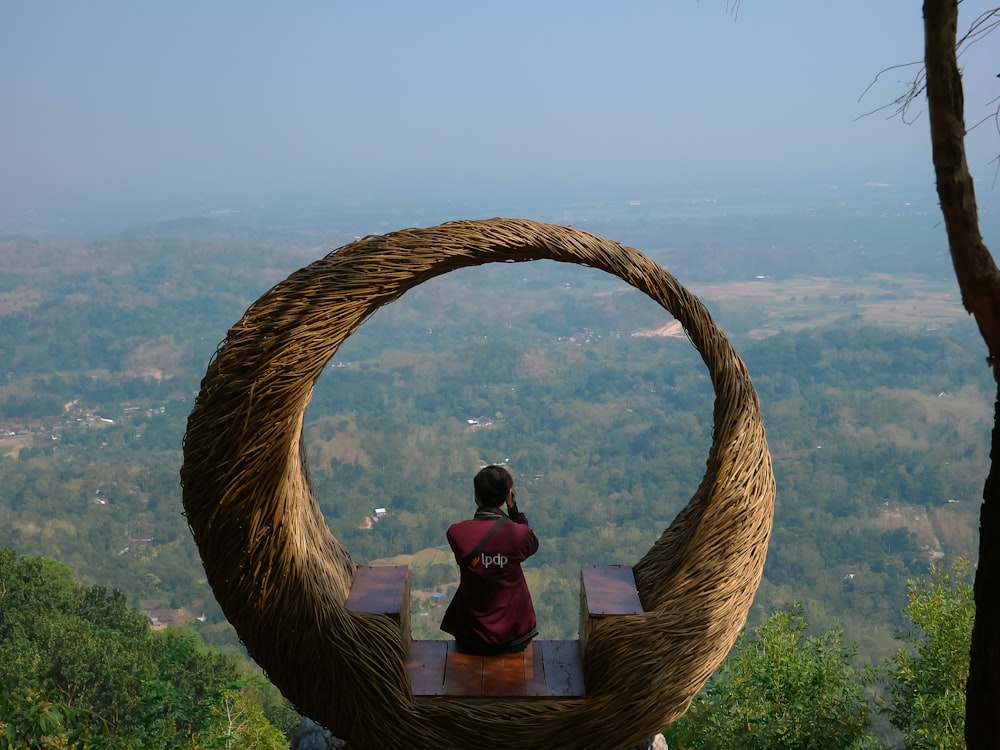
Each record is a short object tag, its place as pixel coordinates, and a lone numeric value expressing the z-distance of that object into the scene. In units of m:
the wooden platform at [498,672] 3.59
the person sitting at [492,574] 3.66
